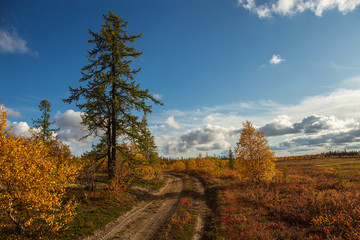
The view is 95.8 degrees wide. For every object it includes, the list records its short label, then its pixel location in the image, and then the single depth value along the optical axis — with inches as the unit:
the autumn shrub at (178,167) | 2942.2
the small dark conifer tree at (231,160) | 2643.7
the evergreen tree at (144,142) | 797.5
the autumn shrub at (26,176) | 328.5
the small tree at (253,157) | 937.9
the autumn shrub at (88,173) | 699.4
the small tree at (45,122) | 1478.8
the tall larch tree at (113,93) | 764.0
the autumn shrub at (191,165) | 2861.7
